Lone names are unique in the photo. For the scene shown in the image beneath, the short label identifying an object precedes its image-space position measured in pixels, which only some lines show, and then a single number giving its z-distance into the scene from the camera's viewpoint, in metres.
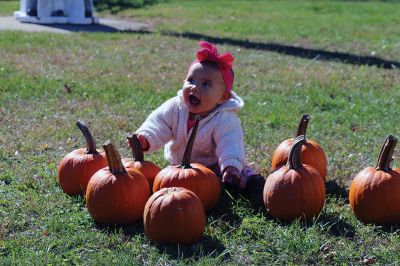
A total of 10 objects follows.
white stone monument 13.83
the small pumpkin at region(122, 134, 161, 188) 4.60
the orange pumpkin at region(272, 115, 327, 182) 4.91
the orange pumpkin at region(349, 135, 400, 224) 4.25
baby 4.74
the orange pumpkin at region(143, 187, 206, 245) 3.88
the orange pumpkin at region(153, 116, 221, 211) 4.34
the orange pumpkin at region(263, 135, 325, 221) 4.23
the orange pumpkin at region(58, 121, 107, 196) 4.61
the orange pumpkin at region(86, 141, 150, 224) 4.13
